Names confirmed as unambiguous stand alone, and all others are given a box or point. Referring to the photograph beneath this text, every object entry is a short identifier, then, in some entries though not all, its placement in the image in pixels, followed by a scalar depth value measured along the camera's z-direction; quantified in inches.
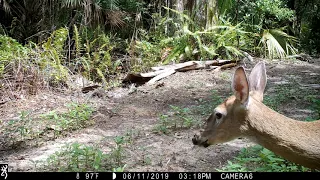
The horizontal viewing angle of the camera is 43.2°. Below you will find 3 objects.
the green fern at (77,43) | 356.5
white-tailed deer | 123.0
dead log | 350.9
